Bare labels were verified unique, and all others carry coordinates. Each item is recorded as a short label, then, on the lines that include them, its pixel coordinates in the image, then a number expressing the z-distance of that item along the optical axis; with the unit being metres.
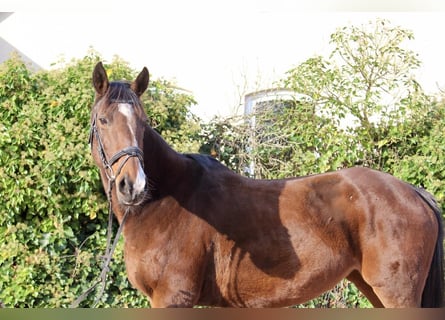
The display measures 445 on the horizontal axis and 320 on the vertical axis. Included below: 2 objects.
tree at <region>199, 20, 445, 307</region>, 5.84
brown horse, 3.50
